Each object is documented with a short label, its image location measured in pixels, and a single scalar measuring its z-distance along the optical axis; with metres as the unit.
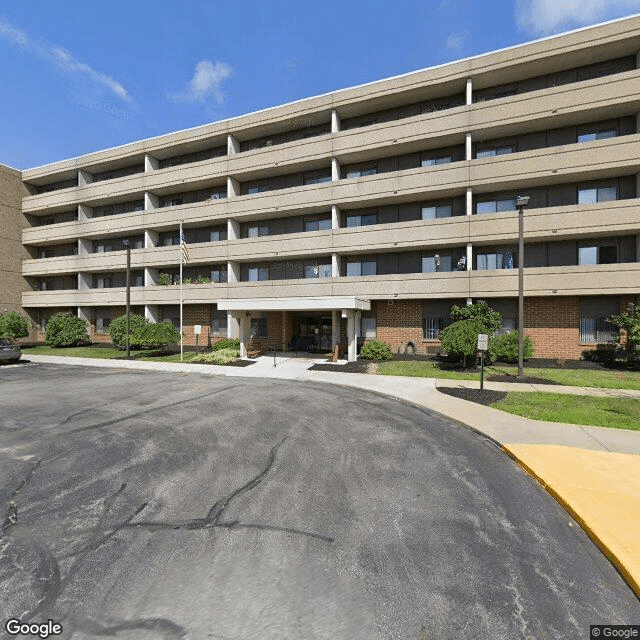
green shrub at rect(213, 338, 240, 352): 23.56
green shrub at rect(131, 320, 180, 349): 23.30
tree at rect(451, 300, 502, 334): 17.62
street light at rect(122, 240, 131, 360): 22.95
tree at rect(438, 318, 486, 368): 16.17
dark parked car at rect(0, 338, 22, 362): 21.12
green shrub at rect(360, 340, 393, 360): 20.47
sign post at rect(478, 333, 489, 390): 11.20
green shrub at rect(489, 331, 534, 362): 18.09
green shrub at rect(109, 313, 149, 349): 24.27
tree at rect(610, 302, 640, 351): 16.30
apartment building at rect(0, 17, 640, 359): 18.66
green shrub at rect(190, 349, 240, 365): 20.41
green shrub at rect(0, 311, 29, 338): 28.16
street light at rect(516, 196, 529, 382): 14.18
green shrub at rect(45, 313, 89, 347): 28.89
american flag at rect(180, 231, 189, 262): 22.42
